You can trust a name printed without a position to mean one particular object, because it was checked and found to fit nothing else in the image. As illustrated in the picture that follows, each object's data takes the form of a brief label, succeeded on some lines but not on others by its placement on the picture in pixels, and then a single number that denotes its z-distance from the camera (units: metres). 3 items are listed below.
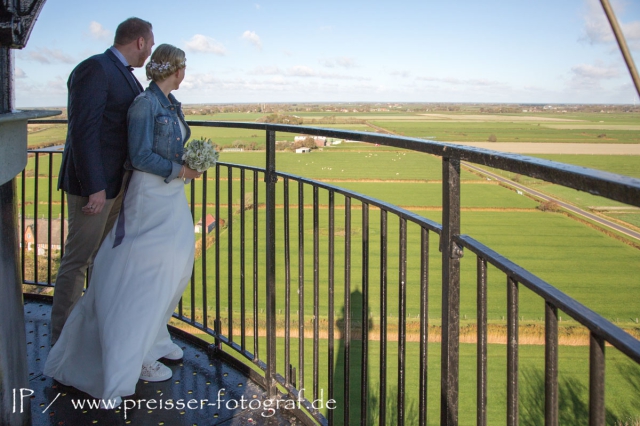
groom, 2.39
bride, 2.21
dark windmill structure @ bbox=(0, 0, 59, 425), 1.67
